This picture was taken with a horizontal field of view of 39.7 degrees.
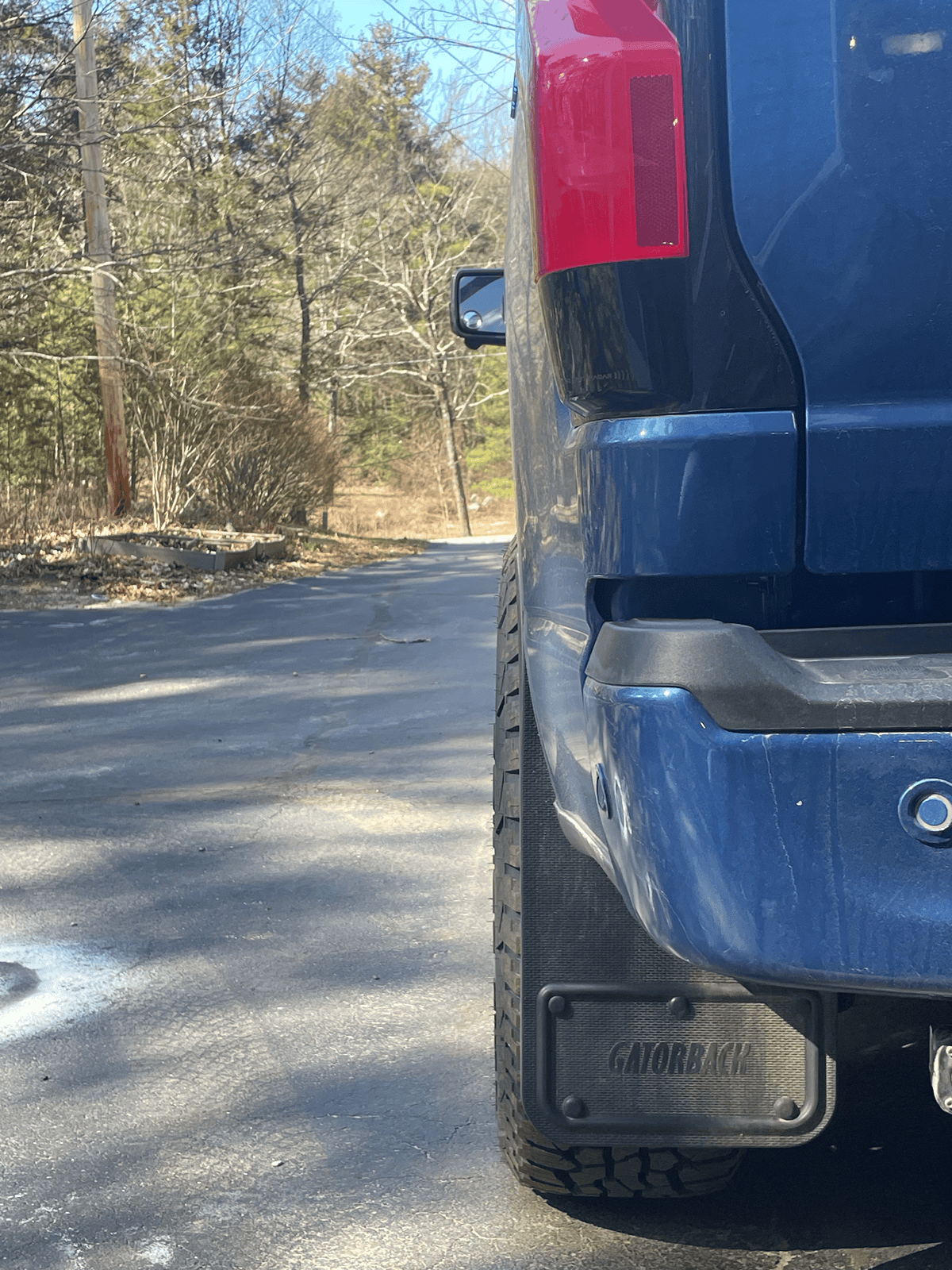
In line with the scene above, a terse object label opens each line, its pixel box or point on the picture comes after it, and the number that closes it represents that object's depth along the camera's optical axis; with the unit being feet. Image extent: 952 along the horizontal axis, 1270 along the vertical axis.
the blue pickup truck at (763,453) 4.91
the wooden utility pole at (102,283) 48.88
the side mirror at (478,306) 10.68
